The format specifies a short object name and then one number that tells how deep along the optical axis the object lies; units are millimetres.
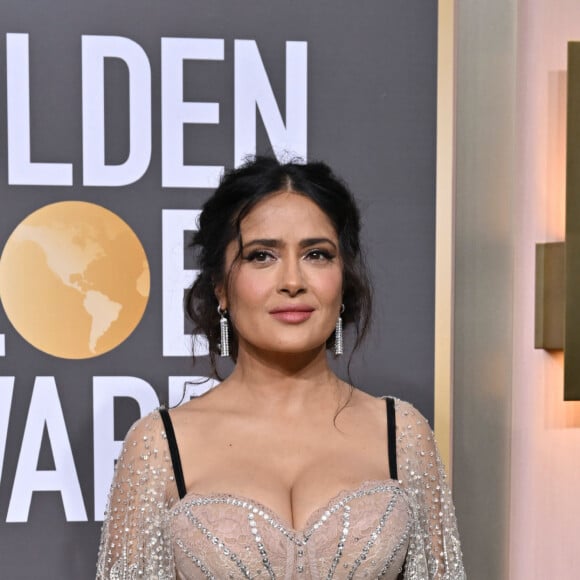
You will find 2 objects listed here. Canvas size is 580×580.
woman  2110
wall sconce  2384
